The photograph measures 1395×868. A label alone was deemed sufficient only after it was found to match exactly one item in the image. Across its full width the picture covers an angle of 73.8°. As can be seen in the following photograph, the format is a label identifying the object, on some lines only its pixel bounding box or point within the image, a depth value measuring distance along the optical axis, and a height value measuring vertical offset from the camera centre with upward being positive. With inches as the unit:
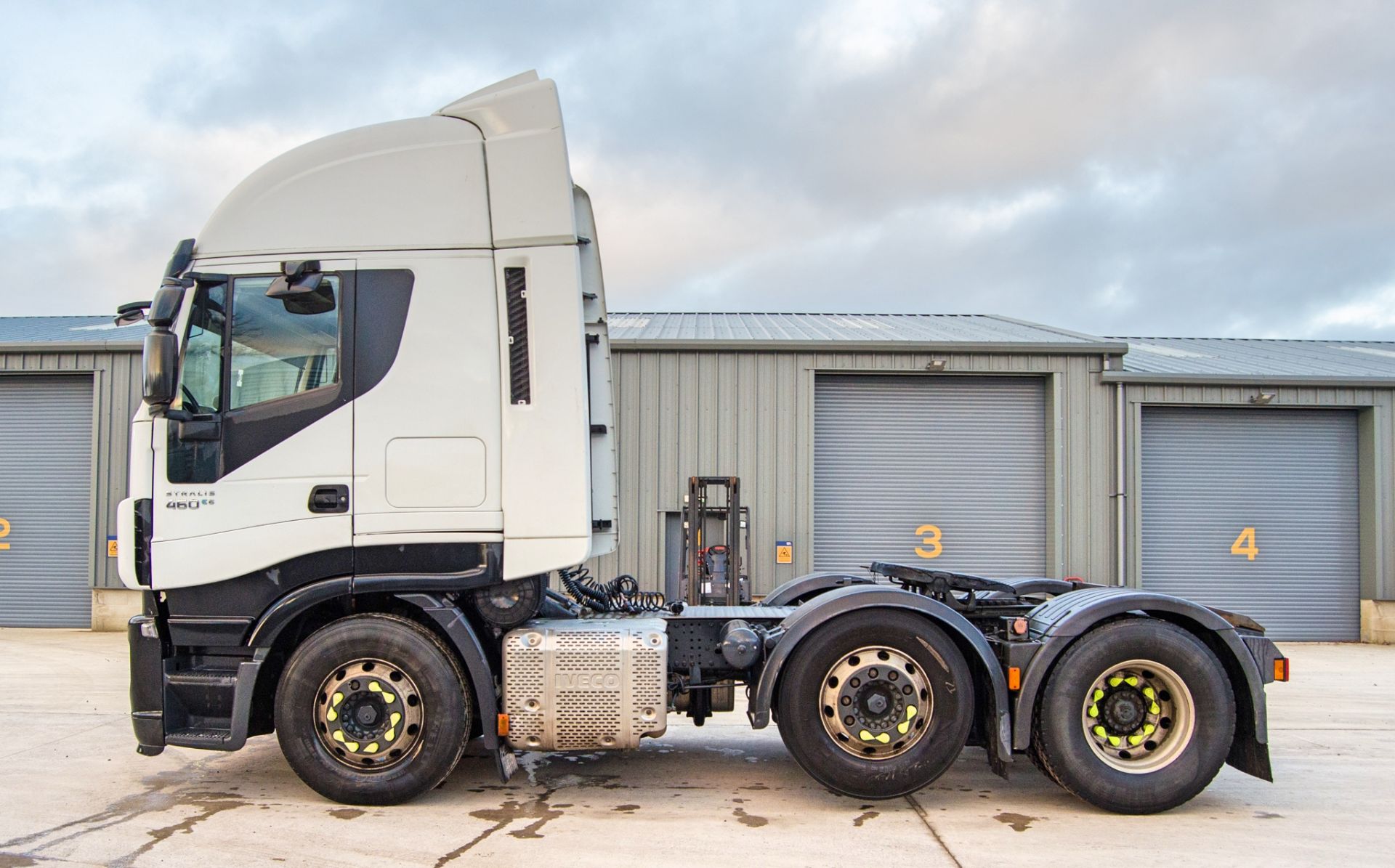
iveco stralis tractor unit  200.8 -21.6
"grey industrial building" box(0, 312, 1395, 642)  595.5 +2.2
